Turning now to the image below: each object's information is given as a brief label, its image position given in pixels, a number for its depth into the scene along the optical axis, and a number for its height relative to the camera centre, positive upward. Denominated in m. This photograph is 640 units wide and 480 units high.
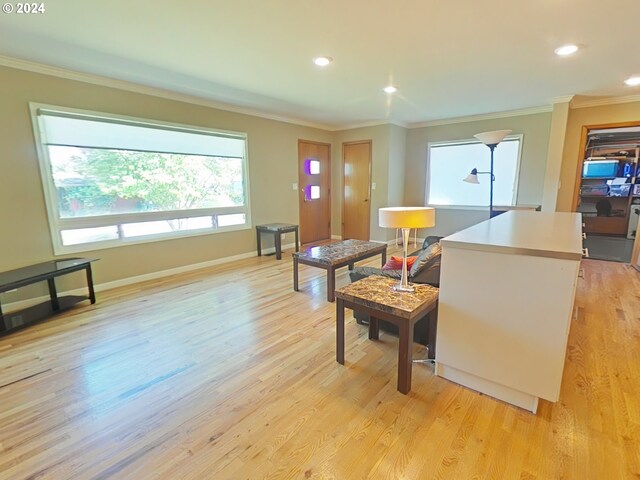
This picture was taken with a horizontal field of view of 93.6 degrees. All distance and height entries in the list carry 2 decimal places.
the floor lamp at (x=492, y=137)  3.26 +0.56
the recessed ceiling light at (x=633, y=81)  3.55 +1.28
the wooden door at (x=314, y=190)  6.30 +0.01
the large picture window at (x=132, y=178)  3.34 +0.19
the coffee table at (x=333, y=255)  3.37 -0.77
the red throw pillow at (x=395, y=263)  2.88 -0.71
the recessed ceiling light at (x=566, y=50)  2.72 +1.26
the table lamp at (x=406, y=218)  1.92 -0.18
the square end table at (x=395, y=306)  1.83 -0.74
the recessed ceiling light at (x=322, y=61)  2.95 +1.28
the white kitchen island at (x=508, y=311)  1.57 -0.69
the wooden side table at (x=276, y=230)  5.12 -0.67
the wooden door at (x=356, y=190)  6.45 +0.00
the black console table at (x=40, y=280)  2.70 -0.88
